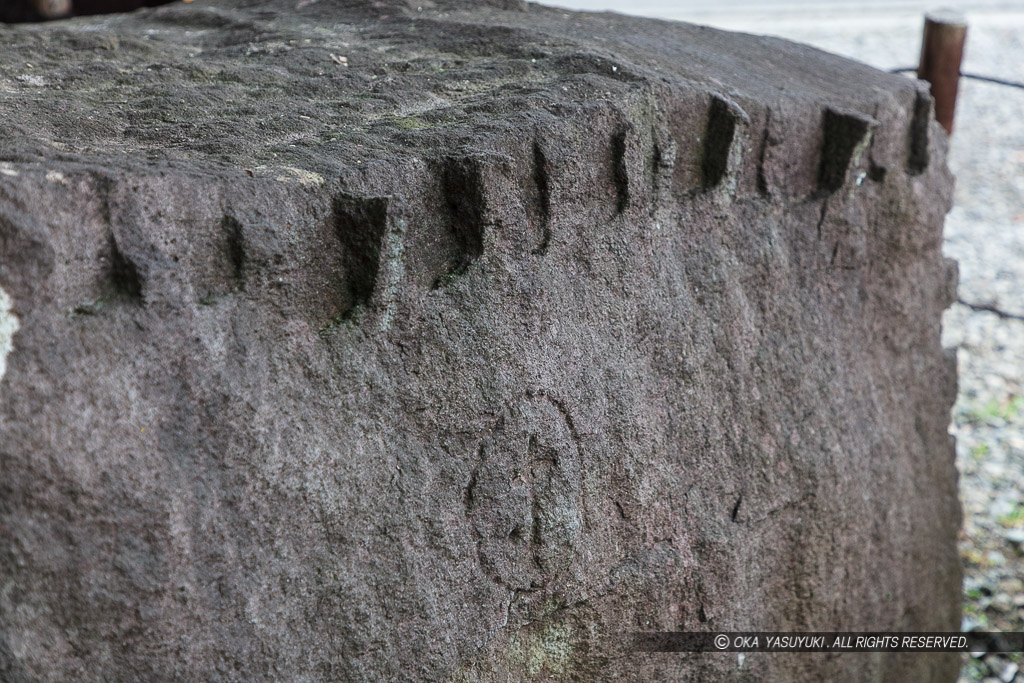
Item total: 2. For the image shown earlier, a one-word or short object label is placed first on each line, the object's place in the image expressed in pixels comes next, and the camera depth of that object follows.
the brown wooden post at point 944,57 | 2.56
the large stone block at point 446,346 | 0.85
